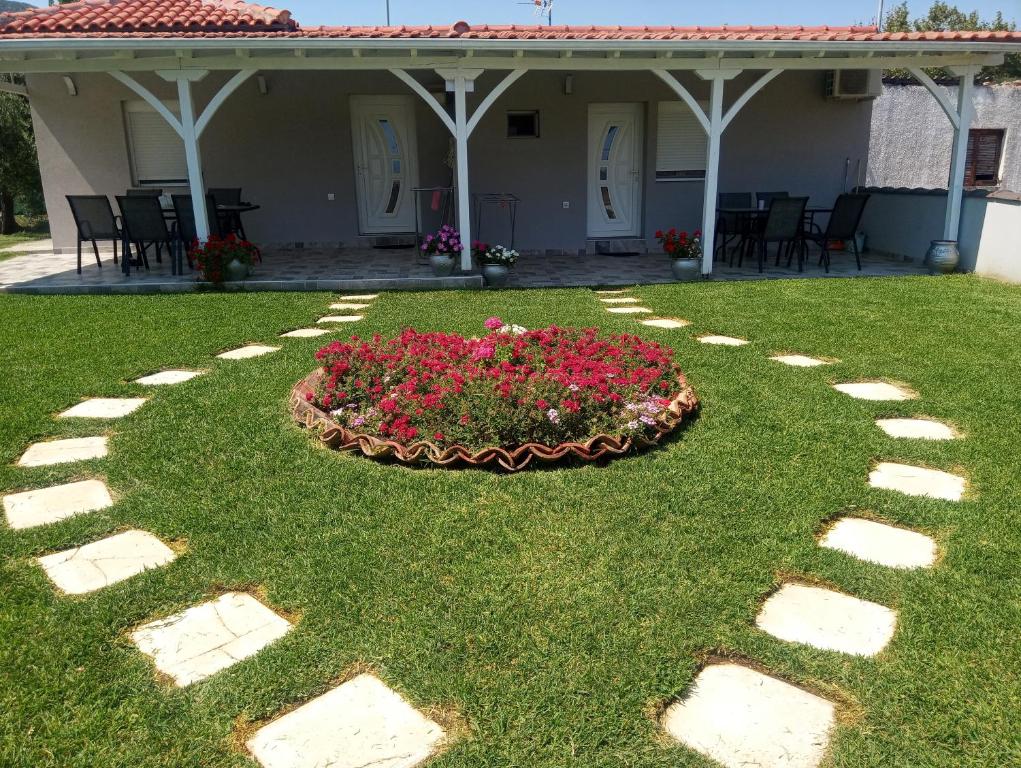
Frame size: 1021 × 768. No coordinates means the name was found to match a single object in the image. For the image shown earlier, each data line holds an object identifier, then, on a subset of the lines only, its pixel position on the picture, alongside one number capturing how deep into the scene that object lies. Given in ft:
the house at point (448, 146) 33.65
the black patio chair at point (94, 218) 27.02
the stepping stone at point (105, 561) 7.90
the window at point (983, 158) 47.93
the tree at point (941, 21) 107.86
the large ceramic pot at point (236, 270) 25.76
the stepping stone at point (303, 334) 18.72
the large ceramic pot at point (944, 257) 27.63
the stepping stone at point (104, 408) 13.10
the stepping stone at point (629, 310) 21.58
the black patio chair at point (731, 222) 30.75
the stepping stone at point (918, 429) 11.73
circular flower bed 11.00
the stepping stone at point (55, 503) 9.36
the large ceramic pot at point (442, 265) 26.71
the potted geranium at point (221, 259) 25.46
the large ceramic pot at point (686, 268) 27.12
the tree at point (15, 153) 48.85
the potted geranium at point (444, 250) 26.76
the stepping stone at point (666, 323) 19.80
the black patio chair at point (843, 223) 28.07
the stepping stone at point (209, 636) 6.57
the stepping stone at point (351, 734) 5.52
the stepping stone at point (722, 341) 17.71
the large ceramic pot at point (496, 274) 26.43
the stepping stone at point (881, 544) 8.16
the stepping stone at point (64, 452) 11.14
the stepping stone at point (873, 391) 13.69
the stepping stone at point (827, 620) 6.78
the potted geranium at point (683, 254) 27.14
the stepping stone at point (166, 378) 14.96
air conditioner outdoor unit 33.30
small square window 33.96
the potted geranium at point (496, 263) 26.45
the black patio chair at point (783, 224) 27.50
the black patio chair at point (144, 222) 25.98
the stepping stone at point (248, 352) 16.98
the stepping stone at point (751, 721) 5.53
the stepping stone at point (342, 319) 20.79
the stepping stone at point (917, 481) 9.78
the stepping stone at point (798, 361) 15.90
